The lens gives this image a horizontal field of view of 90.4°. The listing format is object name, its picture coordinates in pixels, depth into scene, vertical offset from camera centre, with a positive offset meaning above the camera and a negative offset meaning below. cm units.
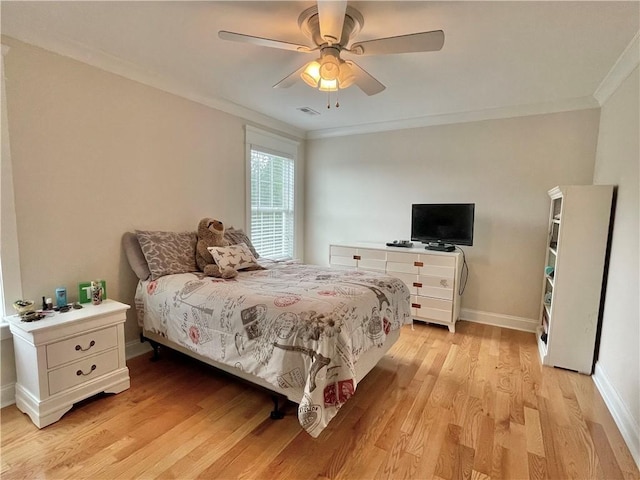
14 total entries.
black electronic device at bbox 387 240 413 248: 375 -38
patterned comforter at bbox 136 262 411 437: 167 -70
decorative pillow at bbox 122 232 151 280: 255 -40
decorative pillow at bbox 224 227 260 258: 325 -30
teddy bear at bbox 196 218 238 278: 260 -32
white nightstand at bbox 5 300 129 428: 186 -97
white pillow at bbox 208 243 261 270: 270 -43
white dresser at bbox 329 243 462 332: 335 -67
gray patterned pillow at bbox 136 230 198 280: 253 -38
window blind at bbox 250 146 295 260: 397 +6
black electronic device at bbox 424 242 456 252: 351 -38
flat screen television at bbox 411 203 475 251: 342 -13
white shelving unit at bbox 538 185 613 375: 249 -48
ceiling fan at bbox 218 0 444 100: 159 +92
